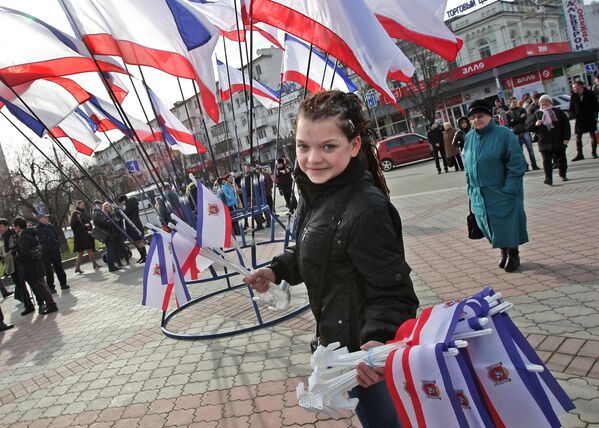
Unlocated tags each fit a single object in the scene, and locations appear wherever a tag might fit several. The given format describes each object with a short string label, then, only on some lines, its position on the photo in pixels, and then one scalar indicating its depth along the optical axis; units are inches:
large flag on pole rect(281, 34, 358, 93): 274.3
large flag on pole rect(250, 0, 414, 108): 149.6
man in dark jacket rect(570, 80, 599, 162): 420.2
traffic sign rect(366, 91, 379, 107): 743.0
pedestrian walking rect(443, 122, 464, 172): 584.1
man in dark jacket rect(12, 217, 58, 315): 325.1
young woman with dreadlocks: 62.4
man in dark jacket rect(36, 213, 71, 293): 430.0
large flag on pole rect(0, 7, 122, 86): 180.4
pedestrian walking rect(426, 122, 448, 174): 642.2
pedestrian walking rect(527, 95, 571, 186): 361.1
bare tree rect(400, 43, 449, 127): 1419.8
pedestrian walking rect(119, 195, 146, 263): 506.0
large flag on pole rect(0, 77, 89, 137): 210.1
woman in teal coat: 191.9
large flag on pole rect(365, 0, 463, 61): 177.8
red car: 891.4
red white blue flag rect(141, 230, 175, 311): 157.6
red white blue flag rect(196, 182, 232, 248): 135.1
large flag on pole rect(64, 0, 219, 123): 168.9
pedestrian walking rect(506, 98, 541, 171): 445.1
